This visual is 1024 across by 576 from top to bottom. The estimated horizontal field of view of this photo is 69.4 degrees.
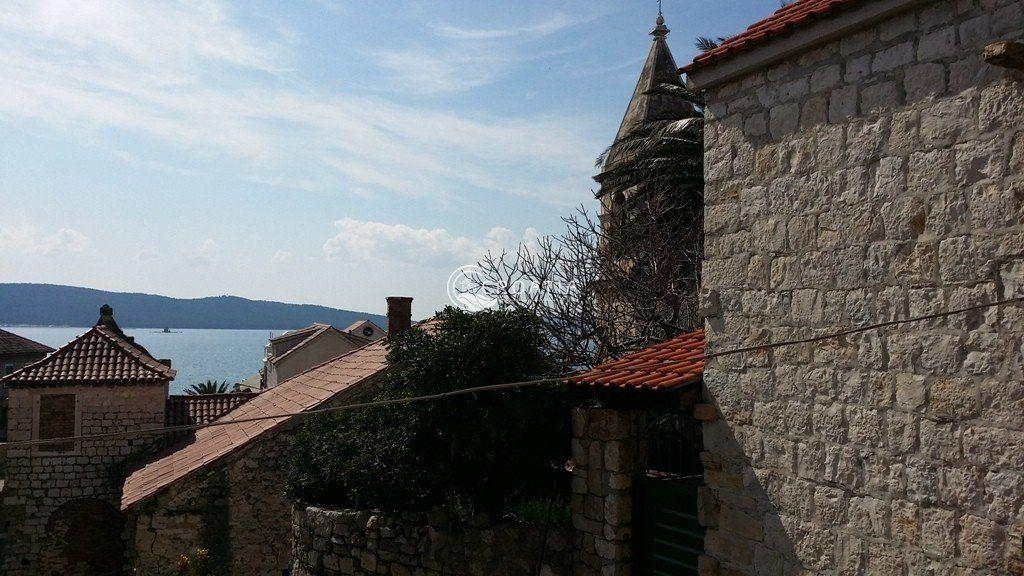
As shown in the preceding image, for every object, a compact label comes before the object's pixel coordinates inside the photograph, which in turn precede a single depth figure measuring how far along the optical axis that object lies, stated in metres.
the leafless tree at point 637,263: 13.15
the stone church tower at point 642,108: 15.59
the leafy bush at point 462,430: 9.31
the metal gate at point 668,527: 6.58
